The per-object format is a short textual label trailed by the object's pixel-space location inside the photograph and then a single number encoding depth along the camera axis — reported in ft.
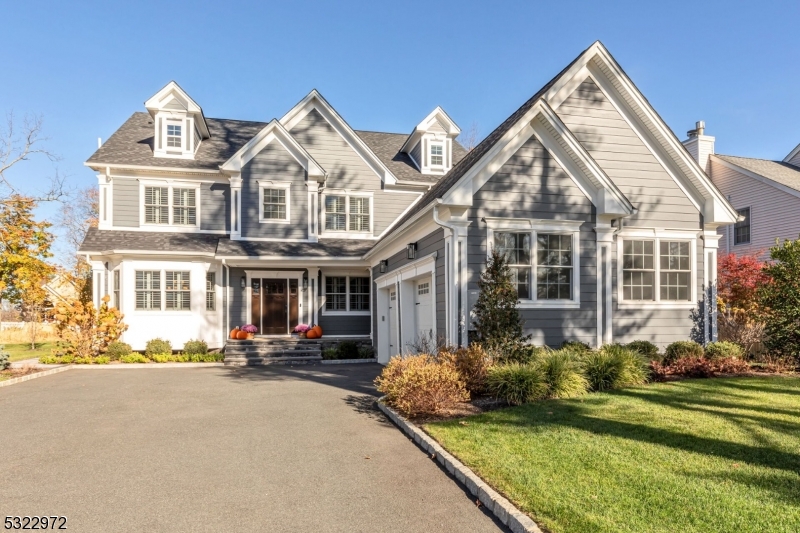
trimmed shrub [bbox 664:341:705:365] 38.93
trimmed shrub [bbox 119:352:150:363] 57.11
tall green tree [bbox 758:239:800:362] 37.99
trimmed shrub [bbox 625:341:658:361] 38.93
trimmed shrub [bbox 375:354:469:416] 26.84
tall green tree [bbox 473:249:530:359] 33.96
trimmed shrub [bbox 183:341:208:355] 59.88
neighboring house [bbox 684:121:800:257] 72.18
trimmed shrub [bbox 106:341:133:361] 57.52
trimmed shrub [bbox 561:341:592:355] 36.49
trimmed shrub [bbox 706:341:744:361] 38.27
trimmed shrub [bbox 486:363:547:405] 28.43
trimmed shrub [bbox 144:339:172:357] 59.11
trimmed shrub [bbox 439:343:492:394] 30.68
